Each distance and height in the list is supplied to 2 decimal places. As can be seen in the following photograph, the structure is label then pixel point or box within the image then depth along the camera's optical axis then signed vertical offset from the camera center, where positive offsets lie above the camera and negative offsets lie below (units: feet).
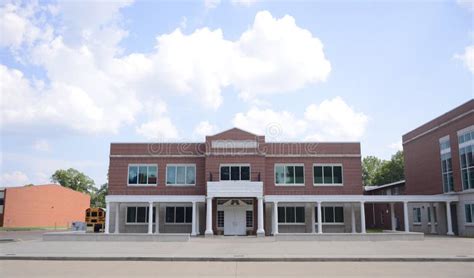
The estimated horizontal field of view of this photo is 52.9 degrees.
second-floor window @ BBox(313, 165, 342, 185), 115.44 +10.89
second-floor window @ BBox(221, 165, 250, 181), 113.29 +11.18
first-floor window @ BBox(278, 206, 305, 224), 114.83 +1.08
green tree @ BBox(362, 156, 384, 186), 275.59 +30.99
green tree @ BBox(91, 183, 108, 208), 335.77 +17.09
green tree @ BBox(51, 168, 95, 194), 331.16 +28.18
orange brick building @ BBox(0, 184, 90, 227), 185.98 +5.87
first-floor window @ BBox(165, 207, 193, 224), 116.06 +1.12
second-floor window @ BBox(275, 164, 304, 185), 115.75 +10.92
